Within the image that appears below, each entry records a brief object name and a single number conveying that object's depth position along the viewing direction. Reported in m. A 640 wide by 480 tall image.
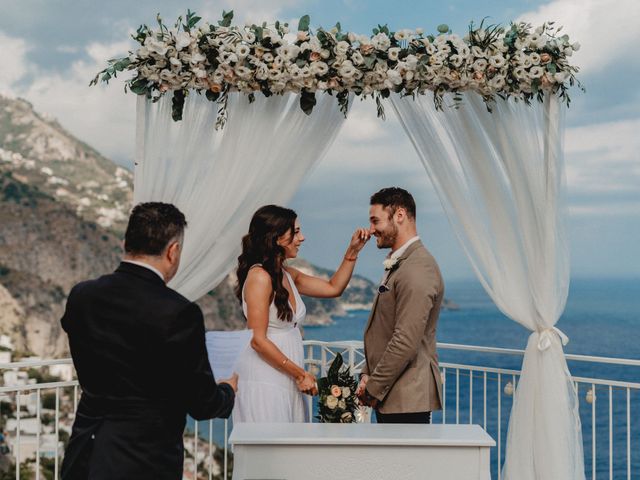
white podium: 2.50
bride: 3.19
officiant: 1.99
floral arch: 3.41
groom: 3.05
